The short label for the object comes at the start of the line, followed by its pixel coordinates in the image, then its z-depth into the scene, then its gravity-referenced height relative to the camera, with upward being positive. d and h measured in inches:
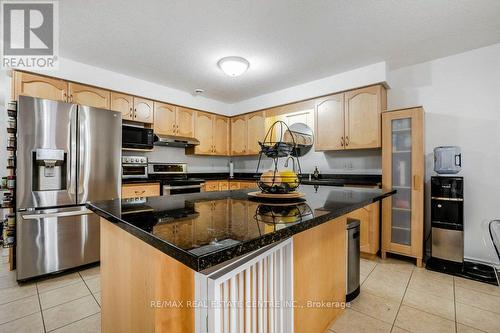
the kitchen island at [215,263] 24.5 -14.5
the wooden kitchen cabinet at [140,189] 117.0 -11.8
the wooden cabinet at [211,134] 165.0 +24.6
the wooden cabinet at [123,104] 124.2 +34.2
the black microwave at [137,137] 124.0 +16.5
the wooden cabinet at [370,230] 109.2 -29.6
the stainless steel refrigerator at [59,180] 87.6 -5.6
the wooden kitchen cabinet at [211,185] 159.5 -12.4
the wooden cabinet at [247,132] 166.9 +25.9
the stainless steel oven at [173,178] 132.0 -6.9
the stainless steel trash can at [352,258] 72.4 -28.7
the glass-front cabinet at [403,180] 102.7 -5.9
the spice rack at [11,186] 88.7 -7.3
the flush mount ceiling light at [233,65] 107.3 +48.0
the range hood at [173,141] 138.7 +16.2
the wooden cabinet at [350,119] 115.4 +25.7
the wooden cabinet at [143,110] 133.3 +33.3
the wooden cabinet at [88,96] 111.1 +35.4
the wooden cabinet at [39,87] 97.3 +35.2
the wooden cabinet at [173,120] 143.5 +30.5
